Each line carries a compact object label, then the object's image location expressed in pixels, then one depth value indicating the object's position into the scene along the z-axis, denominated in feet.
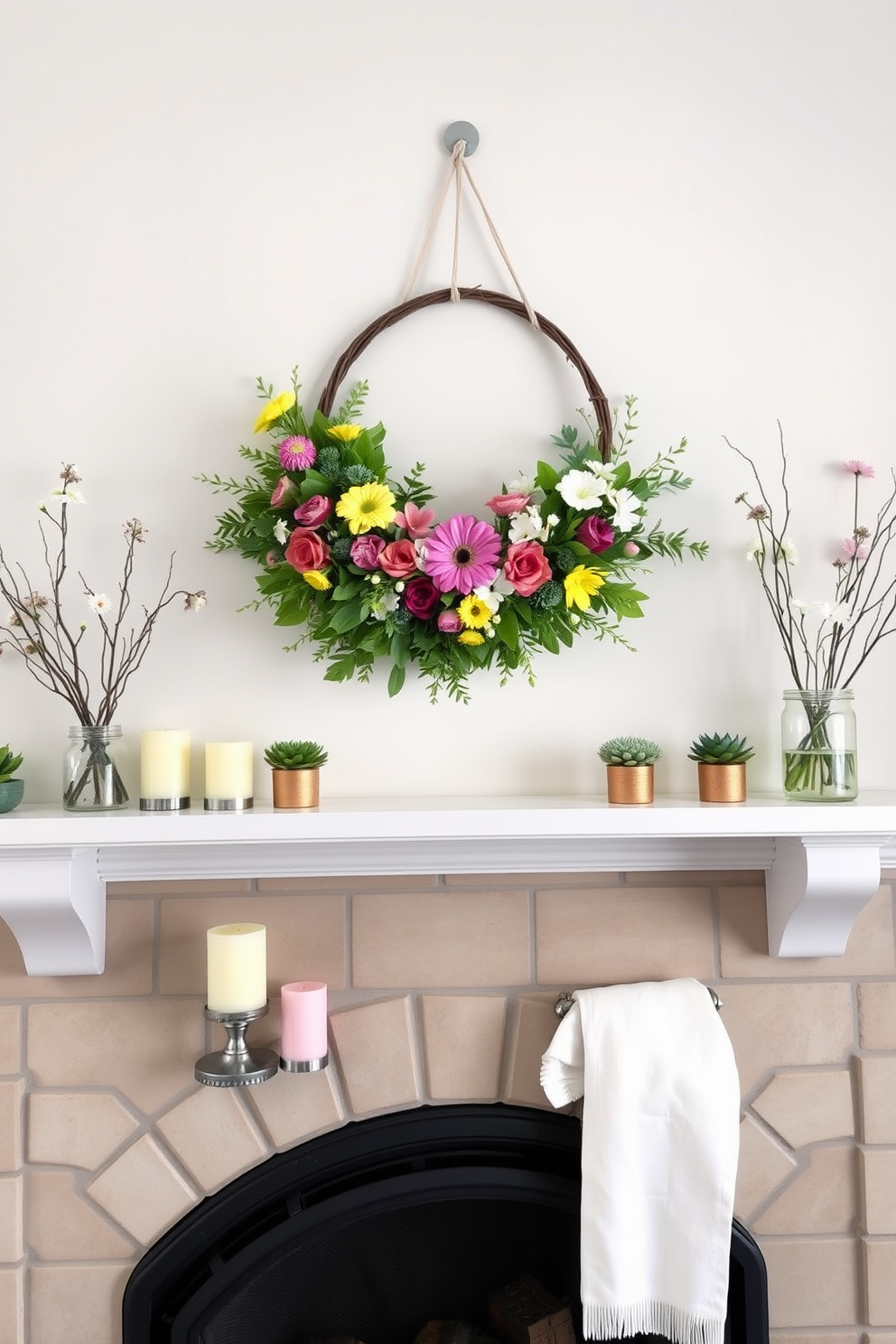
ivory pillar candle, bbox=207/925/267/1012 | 3.43
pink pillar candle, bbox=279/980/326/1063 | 3.49
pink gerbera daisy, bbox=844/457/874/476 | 3.89
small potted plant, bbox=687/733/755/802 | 3.54
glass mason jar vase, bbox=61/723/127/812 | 3.57
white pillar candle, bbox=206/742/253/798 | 3.51
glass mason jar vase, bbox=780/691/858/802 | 3.55
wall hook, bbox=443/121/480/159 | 3.99
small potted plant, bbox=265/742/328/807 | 3.51
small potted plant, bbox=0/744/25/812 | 3.47
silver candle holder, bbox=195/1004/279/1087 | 3.43
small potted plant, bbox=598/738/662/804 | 3.49
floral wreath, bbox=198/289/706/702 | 3.59
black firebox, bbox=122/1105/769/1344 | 3.67
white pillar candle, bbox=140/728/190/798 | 3.54
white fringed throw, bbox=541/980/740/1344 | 3.47
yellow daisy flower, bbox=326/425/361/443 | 3.67
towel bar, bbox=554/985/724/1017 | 3.69
